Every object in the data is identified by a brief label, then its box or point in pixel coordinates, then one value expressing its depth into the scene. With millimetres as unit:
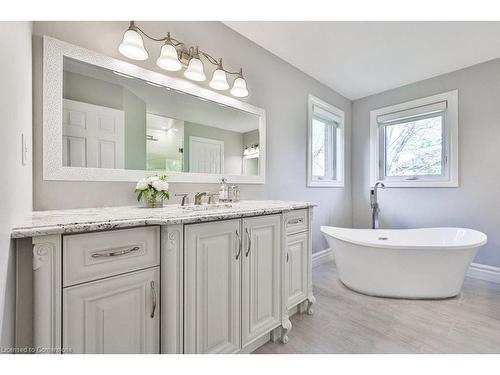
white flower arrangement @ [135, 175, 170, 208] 1370
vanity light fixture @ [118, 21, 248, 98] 1370
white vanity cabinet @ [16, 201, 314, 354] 760
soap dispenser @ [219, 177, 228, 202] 1781
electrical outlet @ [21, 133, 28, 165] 937
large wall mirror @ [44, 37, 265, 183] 1231
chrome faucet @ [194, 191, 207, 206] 1629
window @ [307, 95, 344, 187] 2817
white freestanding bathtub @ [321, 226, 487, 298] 1939
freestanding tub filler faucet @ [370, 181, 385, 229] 2928
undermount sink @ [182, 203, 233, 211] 1522
